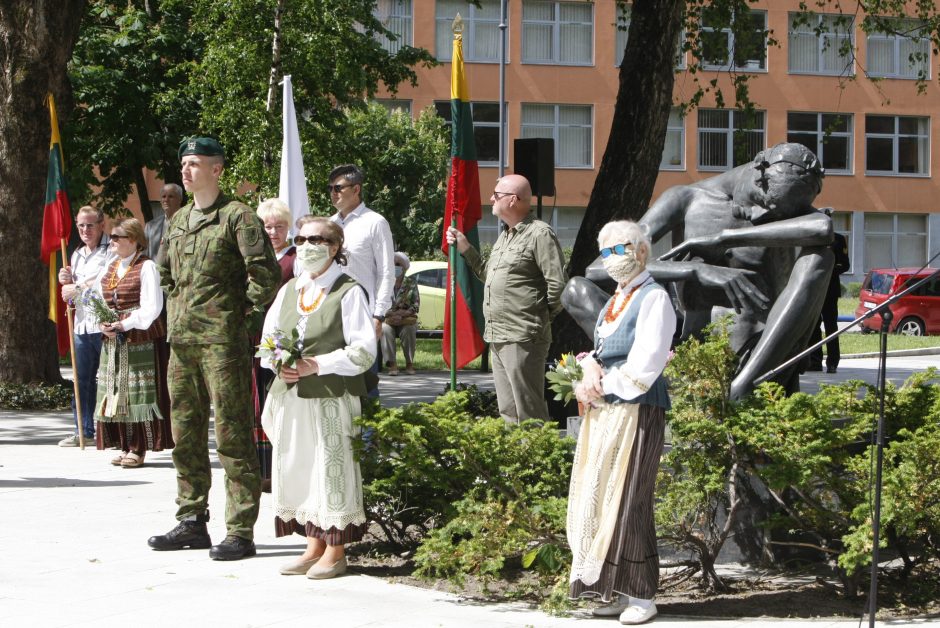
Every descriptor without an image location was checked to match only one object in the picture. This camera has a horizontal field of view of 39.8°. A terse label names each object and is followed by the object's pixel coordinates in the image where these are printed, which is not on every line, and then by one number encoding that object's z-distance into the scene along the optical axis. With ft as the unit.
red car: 109.09
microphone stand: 15.84
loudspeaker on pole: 53.42
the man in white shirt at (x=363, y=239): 28.94
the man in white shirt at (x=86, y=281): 37.29
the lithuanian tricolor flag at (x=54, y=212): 41.75
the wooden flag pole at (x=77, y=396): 38.52
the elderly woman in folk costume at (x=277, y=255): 28.76
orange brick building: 163.63
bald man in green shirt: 27.58
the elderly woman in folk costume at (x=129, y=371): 34.19
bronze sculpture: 23.30
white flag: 32.96
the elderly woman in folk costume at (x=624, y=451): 18.78
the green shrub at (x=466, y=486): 20.42
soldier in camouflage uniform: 23.07
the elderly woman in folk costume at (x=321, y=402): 21.58
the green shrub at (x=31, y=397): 50.75
